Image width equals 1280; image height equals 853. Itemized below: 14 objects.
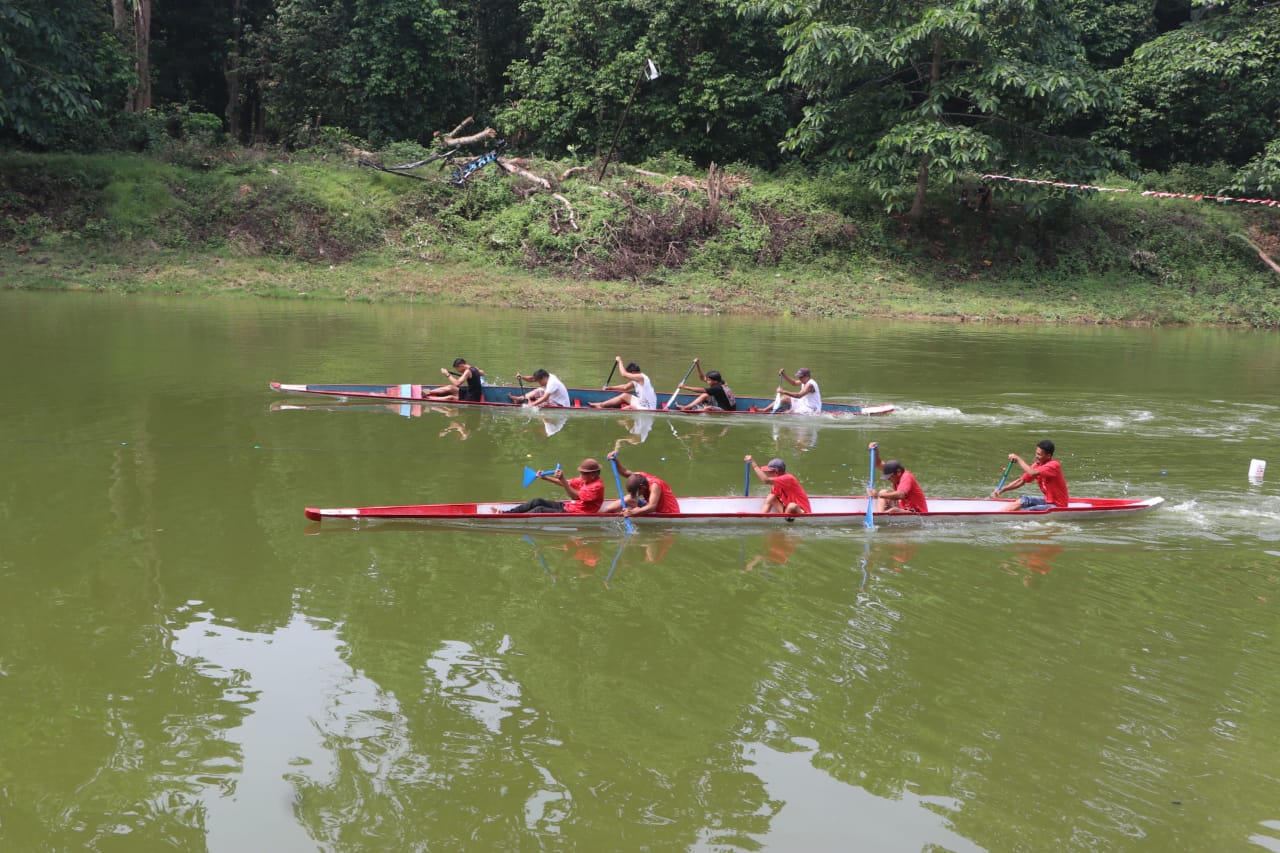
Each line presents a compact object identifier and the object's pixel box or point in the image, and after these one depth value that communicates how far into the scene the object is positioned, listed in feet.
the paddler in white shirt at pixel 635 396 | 54.03
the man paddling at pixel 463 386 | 53.21
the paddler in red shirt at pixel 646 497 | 34.53
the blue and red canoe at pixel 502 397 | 53.52
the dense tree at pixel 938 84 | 94.79
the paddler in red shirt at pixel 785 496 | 35.35
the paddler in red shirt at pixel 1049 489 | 37.27
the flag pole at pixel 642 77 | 96.32
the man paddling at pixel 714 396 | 54.19
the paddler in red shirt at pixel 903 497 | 36.04
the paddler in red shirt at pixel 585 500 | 34.78
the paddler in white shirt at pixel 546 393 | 52.95
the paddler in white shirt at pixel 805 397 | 53.83
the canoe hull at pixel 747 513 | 33.40
